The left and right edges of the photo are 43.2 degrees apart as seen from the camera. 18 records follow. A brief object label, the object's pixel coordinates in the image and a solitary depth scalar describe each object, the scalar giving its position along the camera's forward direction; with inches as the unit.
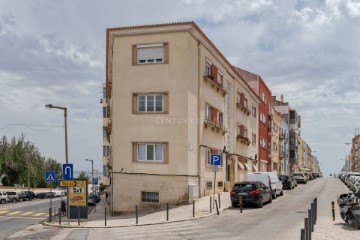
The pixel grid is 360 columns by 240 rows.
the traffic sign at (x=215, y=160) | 938.1
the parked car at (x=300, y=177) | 2388.0
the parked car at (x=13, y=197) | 2430.1
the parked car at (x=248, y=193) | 1020.5
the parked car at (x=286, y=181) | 1770.4
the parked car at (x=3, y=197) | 2309.3
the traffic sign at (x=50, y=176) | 1013.8
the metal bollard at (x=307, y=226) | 488.7
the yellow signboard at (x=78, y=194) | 951.0
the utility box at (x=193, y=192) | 1088.2
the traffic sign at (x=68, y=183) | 917.2
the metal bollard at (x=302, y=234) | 394.3
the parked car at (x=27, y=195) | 2583.7
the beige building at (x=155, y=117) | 1105.4
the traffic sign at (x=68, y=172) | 926.4
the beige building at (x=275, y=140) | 2683.6
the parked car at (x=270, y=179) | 1259.8
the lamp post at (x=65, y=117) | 1176.9
